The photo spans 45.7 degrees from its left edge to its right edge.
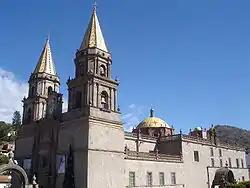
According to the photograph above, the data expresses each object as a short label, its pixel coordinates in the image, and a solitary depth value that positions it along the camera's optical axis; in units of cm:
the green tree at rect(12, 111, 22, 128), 11491
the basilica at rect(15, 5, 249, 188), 2866
